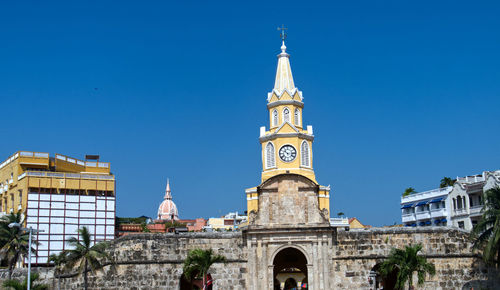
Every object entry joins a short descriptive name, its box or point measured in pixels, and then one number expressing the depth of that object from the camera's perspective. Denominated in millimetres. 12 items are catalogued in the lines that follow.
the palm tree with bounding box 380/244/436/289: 41781
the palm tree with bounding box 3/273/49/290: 42688
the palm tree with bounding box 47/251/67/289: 46622
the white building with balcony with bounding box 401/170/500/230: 59938
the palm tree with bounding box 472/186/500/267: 40844
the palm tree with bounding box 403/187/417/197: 85250
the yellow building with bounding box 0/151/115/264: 69500
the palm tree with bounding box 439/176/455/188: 74688
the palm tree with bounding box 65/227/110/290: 44500
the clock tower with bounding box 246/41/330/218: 56250
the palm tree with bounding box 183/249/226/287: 41344
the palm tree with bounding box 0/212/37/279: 48188
